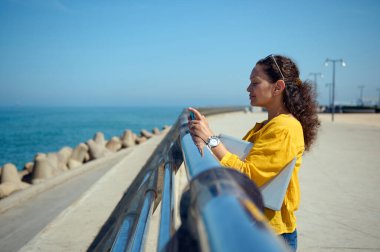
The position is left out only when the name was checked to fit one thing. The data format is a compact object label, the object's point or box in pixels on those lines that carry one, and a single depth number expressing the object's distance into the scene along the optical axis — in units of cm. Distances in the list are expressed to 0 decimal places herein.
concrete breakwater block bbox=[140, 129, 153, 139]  2787
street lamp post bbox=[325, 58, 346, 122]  3586
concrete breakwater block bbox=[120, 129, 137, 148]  2144
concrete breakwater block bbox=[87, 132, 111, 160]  1642
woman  201
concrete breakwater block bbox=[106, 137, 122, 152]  2091
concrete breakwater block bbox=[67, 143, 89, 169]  1684
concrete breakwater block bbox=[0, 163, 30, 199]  920
